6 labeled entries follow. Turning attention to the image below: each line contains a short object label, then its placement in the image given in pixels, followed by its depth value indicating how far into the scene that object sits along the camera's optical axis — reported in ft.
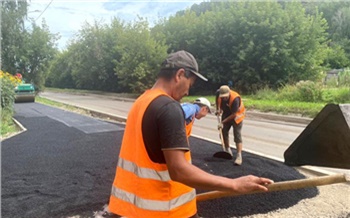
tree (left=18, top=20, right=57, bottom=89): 56.65
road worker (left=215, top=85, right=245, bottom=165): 17.76
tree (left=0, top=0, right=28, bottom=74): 42.72
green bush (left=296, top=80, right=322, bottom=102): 45.97
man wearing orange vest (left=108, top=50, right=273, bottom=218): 4.54
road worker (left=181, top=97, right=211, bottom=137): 11.34
